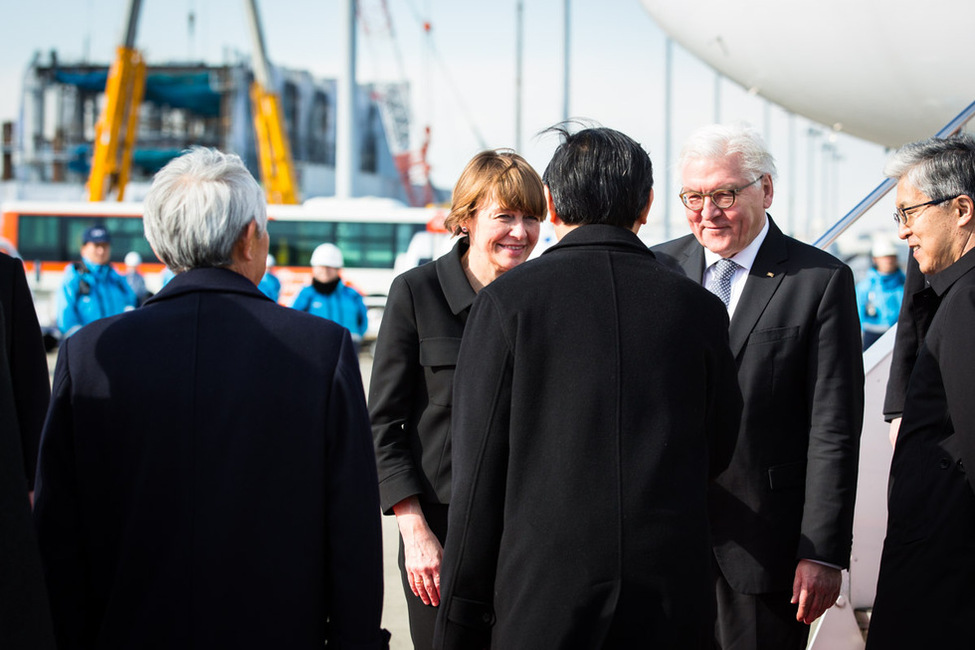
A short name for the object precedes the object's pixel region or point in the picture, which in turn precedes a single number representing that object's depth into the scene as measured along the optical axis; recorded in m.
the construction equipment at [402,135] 48.88
